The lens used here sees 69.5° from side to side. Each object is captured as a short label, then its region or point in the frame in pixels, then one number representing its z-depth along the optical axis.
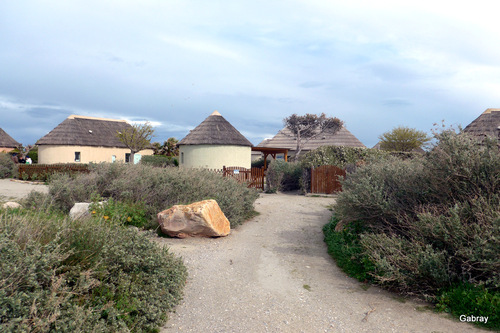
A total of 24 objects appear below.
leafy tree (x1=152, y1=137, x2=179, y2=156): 40.38
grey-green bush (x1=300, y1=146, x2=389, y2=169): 19.94
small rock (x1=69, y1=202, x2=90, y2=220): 8.37
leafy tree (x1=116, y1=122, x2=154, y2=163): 32.67
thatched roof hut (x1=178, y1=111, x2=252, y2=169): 24.66
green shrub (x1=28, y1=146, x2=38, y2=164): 41.25
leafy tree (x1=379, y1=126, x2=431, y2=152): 39.41
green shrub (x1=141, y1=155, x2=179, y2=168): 31.70
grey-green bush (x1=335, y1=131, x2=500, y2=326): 5.19
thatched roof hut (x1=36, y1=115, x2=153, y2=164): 32.94
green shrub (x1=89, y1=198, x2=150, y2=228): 8.30
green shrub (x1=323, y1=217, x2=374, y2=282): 6.27
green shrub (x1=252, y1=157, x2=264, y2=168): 32.62
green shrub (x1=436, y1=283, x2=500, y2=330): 4.56
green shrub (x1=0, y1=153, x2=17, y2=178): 26.67
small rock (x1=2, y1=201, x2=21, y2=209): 9.18
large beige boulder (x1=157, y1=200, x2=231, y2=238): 8.37
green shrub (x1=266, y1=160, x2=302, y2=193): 19.39
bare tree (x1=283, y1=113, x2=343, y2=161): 39.66
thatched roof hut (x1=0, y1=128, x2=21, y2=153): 45.89
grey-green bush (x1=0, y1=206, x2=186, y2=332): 3.36
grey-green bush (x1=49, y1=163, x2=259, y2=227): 9.71
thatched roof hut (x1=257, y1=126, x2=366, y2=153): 37.50
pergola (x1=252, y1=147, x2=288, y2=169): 27.00
